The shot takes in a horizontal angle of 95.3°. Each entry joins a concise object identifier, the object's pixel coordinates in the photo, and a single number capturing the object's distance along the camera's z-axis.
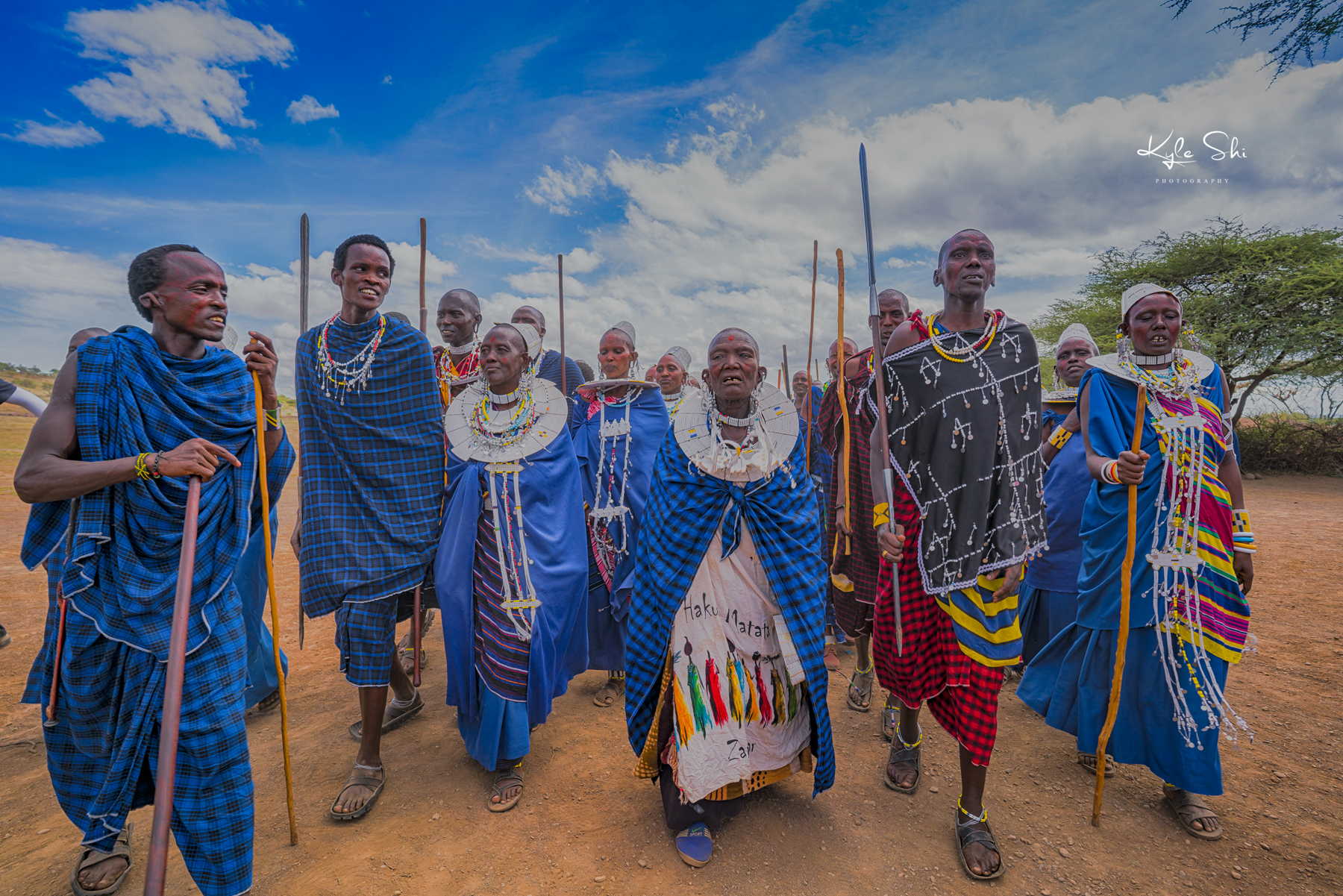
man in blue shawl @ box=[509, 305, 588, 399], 5.57
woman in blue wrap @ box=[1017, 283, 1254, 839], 3.00
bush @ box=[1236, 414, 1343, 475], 16.59
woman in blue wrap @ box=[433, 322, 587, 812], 3.24
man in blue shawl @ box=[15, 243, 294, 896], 2.21
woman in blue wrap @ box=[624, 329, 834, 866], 2.76
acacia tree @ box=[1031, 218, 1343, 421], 16.27
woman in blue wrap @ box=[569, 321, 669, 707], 4.43
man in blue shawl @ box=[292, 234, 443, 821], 3.16
